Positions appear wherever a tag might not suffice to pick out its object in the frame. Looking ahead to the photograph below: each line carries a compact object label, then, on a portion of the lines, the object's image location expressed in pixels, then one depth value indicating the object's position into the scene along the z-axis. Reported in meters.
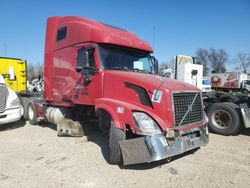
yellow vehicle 8.88
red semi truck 3.64
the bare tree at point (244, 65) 60.26
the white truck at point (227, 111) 5.76
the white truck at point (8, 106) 6.22
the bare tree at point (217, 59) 67.00
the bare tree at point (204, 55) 68.52
